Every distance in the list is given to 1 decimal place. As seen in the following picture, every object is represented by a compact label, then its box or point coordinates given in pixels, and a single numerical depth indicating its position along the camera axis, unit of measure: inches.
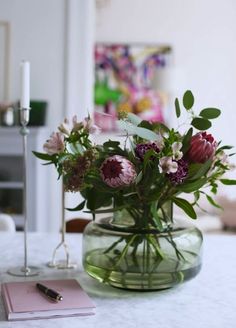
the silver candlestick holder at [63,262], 59.6
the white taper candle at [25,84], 57.4
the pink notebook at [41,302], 44.6
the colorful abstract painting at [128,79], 241.1
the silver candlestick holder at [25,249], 57.0
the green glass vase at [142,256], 50.4
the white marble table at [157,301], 44.4
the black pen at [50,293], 46.6
